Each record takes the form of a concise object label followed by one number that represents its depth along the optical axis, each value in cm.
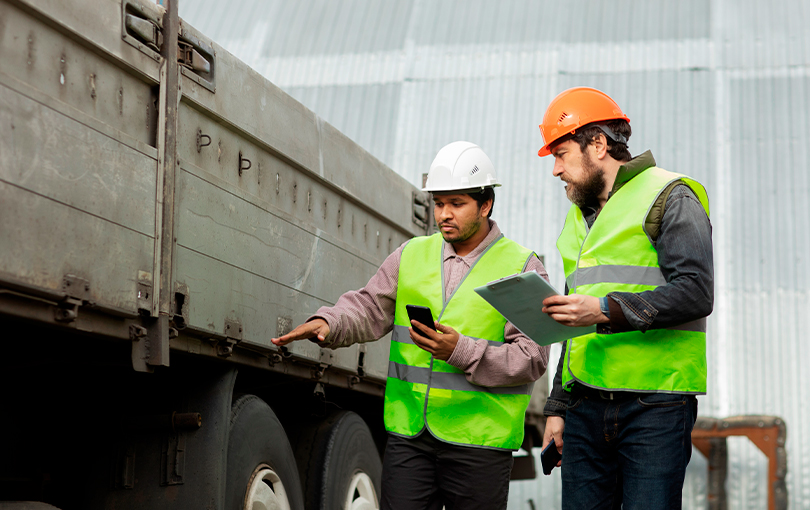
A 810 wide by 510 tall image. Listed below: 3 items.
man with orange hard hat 316
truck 337
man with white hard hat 378
